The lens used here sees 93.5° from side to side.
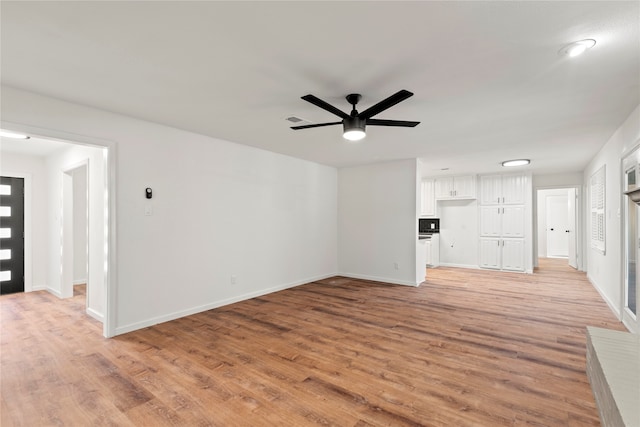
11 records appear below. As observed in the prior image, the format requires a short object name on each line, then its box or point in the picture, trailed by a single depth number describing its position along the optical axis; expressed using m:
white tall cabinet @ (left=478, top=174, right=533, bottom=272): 7.21
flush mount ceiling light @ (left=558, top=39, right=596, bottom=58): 1.94
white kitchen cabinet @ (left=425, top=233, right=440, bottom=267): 8.00
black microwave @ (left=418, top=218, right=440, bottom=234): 8.45
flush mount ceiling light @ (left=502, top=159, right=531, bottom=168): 5.96
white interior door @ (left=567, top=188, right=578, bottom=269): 7.77
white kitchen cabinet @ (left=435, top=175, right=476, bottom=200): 7.82
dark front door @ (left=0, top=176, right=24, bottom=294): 5.32
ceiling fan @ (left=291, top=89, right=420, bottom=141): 2.60
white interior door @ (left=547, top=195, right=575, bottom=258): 9.98
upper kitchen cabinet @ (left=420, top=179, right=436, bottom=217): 8.44
